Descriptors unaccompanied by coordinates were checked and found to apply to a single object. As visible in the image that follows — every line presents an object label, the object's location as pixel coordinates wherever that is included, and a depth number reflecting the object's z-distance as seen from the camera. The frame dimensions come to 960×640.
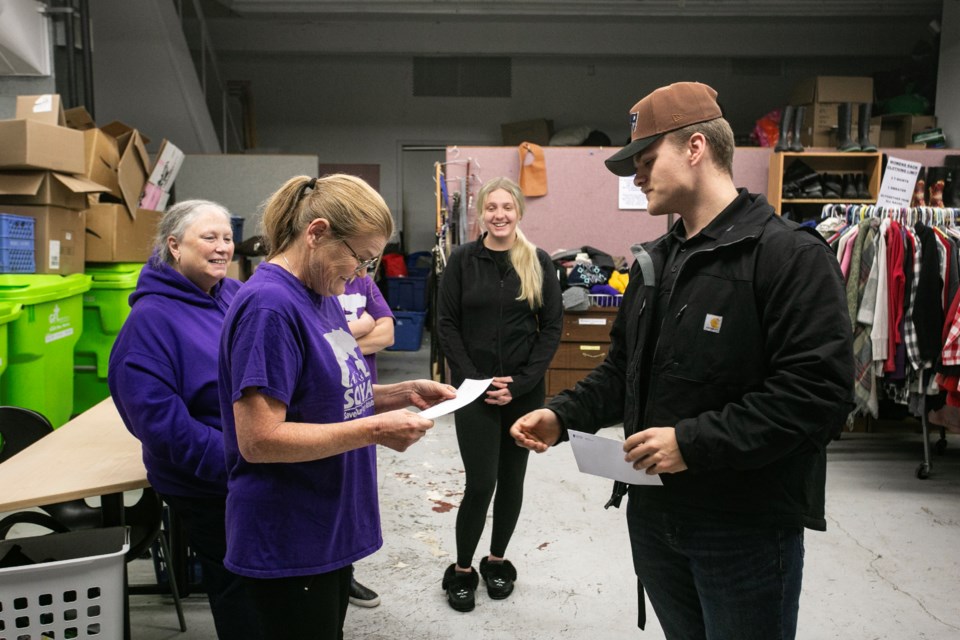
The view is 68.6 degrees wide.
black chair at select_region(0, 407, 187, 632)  2.15
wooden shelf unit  5.47
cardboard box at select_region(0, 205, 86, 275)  3.65
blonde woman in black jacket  2.47
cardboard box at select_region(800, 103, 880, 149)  5.83
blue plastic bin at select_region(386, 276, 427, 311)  8.29
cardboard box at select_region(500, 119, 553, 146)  9.12
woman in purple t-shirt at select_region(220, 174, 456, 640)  1.18
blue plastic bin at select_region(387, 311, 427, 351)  7.74
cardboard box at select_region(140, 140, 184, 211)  5.30
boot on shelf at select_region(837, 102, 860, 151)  5.56
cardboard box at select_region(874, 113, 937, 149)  6.35
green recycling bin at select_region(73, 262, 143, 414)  4.17
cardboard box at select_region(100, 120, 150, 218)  4.61
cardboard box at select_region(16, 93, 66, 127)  3.88
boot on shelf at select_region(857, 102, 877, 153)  5.53
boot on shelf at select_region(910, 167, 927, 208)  5.33
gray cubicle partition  6.47
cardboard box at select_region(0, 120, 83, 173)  3.40
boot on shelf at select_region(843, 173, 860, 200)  5.48
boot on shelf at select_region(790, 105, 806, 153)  5.50
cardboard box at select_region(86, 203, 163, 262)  4.27
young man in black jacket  1.12
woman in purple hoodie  1.66
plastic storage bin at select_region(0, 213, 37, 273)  3.40
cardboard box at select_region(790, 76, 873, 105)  5.91
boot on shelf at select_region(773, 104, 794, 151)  5.49
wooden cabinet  5.02
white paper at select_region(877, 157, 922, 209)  5.06
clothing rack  3.66
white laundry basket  1.47
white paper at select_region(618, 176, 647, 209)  5.76
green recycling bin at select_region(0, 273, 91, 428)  3.22
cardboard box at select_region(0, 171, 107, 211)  3.55
